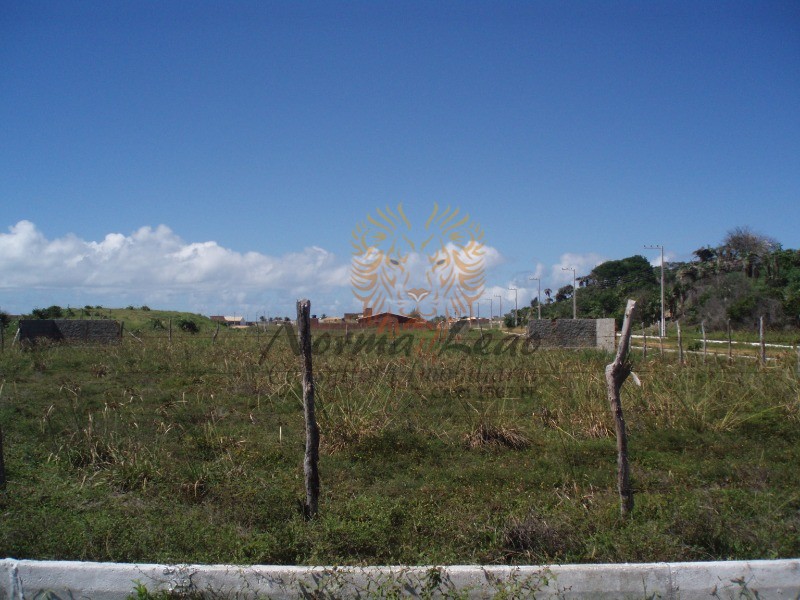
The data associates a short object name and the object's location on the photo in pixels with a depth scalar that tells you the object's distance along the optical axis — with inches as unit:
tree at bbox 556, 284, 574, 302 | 2364.7
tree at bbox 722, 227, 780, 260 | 1825.8
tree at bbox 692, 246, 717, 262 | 1902.4
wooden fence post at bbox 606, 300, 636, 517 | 163.9
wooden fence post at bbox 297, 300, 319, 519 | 168.2
